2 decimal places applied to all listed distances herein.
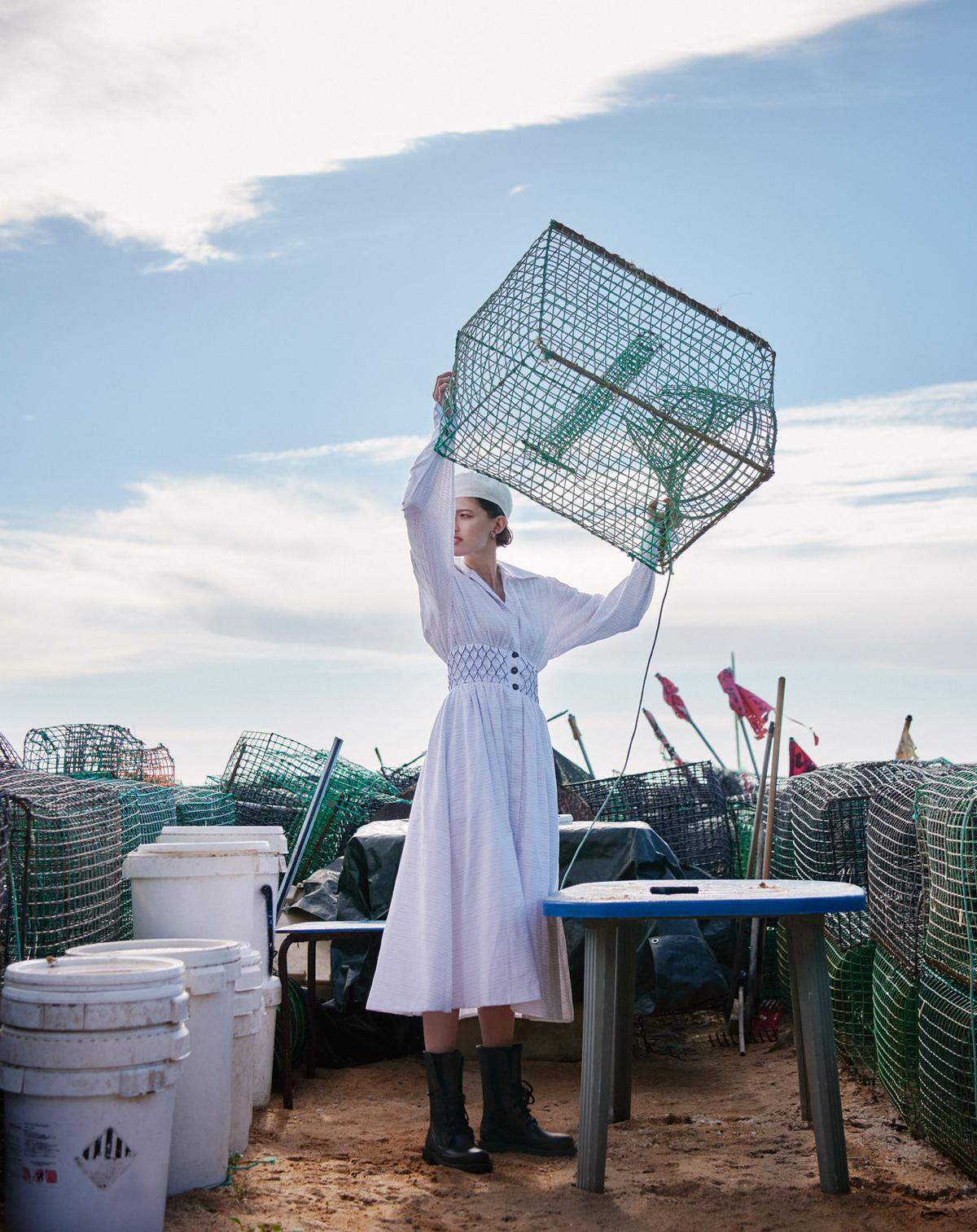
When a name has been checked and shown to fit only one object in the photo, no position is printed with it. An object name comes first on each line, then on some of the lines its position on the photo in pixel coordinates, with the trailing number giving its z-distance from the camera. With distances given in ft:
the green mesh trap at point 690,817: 25.13
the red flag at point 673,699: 38.38
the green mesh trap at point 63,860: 12.92
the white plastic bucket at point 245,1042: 13.28
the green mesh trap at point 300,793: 24.75
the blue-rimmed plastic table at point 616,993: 11.28
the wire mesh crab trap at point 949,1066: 11.46
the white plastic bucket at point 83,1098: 10.05
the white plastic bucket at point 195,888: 14.70
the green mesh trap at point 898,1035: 13.25
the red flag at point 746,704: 34.06
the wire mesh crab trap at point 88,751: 25.44
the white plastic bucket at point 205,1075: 11.65
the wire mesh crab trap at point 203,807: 22.11
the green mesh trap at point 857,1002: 16.15
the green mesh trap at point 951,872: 11.29
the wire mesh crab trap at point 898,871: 13.66
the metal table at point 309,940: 16.20
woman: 12.63
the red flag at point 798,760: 33.19
